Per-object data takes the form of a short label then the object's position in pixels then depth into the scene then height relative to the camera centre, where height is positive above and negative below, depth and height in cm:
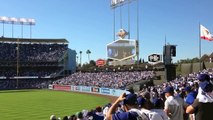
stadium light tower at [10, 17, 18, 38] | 9888 +1727
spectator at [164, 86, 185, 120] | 762 -65
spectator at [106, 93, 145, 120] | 483 -40
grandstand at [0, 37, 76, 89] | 9282 +497
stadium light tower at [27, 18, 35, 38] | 10144 +1731
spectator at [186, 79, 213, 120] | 637 -49
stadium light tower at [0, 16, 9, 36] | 9788 +1739
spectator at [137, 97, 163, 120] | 579 -54
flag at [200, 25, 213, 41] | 3828 +512
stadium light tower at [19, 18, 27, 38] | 9996 +1729
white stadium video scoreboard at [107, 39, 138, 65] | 6619 +570
